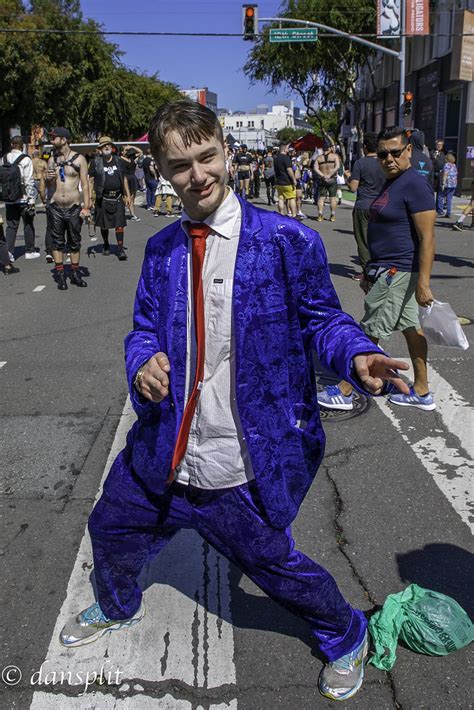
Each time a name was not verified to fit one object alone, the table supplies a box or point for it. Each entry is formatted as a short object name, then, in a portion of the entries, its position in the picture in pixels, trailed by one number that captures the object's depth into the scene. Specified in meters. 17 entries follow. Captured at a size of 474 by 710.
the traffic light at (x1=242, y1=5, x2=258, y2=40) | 21.81
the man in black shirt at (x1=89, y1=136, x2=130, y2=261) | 11.20
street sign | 22.05
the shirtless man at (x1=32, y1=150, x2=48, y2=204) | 16.50
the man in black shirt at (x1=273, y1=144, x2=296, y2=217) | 15.13
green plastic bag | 2.46
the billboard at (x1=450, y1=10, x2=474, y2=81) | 24.36
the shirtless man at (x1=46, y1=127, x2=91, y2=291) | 8.88
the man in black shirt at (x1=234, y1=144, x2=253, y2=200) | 21.30
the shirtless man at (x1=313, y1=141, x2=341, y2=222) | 15.89
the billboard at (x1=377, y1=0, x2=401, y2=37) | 23.75
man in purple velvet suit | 1.95
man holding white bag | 4.54
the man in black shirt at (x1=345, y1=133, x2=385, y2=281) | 8.48
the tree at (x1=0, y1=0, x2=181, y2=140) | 31.20
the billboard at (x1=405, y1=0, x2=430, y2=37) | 24.12
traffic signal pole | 23.02
